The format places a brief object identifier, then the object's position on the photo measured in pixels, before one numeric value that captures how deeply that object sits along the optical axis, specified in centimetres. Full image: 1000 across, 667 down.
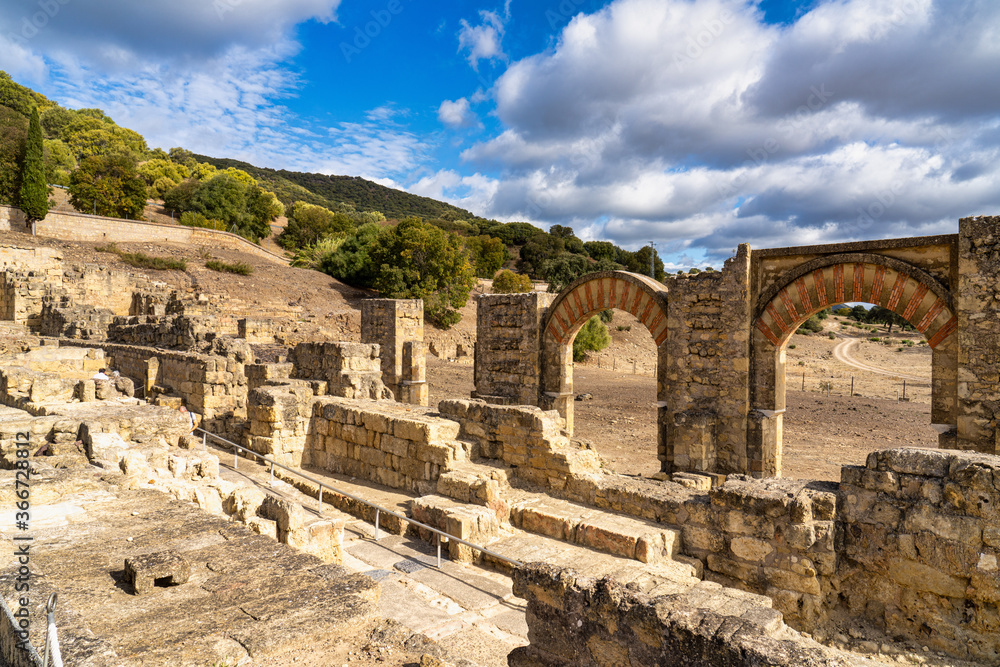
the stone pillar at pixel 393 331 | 1720
